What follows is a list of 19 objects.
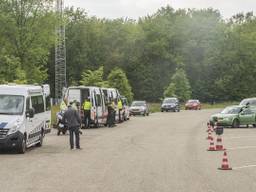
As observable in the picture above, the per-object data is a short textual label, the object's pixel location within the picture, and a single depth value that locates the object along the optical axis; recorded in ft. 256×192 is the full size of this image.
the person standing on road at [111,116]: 130.52
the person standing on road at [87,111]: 120.06
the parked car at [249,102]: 156.04
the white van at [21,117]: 65.62
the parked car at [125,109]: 160.45
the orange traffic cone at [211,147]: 72.13
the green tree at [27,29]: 223.71
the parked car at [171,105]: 249.75
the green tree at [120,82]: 276.82
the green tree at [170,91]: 328.29
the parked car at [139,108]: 206.18
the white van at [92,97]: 121.80
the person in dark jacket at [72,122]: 73.66
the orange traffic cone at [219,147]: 72.24
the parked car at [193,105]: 279.08
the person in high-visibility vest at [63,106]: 111.55
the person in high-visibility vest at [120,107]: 149.69
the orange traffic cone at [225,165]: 51.80
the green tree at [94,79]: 247.35
